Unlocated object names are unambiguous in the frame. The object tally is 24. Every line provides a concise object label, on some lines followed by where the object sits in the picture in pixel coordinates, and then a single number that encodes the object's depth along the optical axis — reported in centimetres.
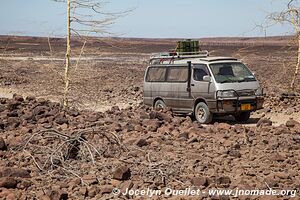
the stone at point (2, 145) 1382
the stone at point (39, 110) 1984
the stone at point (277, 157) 1209
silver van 2220
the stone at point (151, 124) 1644
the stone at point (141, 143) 1388
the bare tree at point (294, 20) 2728
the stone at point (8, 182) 1048
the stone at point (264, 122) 1815
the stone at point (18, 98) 2542
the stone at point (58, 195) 976
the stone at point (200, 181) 1030
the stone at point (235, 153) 1271
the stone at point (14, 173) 1117
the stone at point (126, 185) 1018
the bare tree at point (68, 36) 2264
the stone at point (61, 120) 1808
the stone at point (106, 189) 1013
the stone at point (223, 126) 1718
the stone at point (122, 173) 1067
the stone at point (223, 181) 1035
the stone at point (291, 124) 1737
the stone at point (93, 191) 1012
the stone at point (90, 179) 1068
